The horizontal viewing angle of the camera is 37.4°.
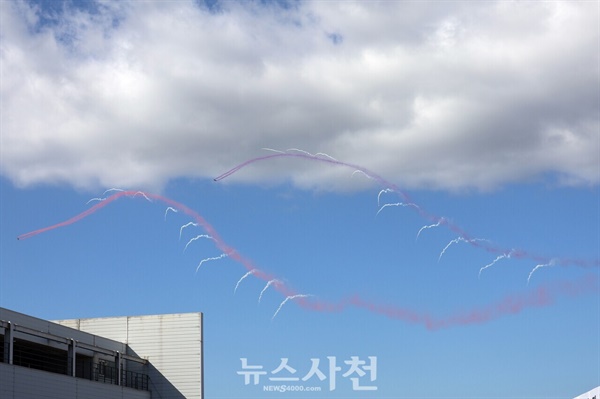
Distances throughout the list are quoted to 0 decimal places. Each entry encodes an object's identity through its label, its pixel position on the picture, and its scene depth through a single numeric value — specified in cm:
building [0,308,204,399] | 6044
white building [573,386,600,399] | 7294
